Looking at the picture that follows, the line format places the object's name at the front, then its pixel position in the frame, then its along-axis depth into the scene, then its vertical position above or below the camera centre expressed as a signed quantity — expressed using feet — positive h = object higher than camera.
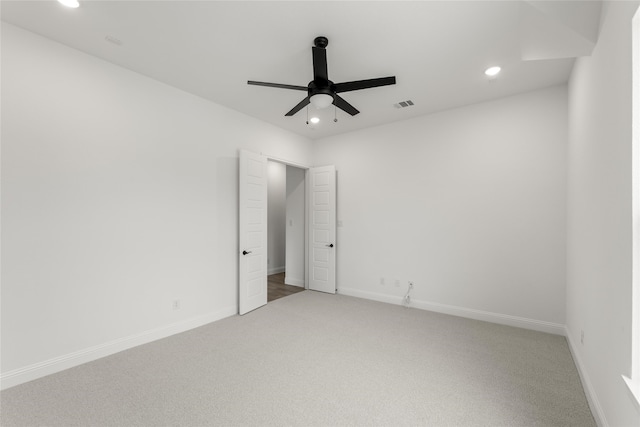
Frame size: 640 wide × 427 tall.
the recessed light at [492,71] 9.55 +5.05
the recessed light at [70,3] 6.63 +5.15
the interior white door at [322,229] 16.70 -0.96
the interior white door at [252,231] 13.05 -0.91
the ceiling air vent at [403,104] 12.41 +5.05
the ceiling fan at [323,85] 7.56 +3.74
